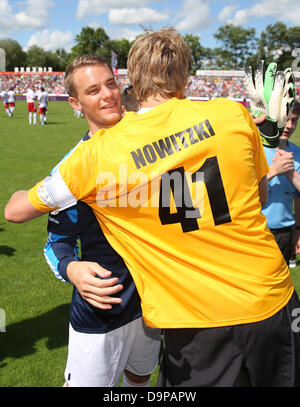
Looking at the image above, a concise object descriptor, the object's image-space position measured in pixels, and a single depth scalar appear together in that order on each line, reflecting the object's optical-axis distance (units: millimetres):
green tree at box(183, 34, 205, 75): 107188
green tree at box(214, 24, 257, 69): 93938
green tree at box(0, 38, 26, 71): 96819
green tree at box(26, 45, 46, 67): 101875
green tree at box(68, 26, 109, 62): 101562
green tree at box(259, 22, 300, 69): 83875
